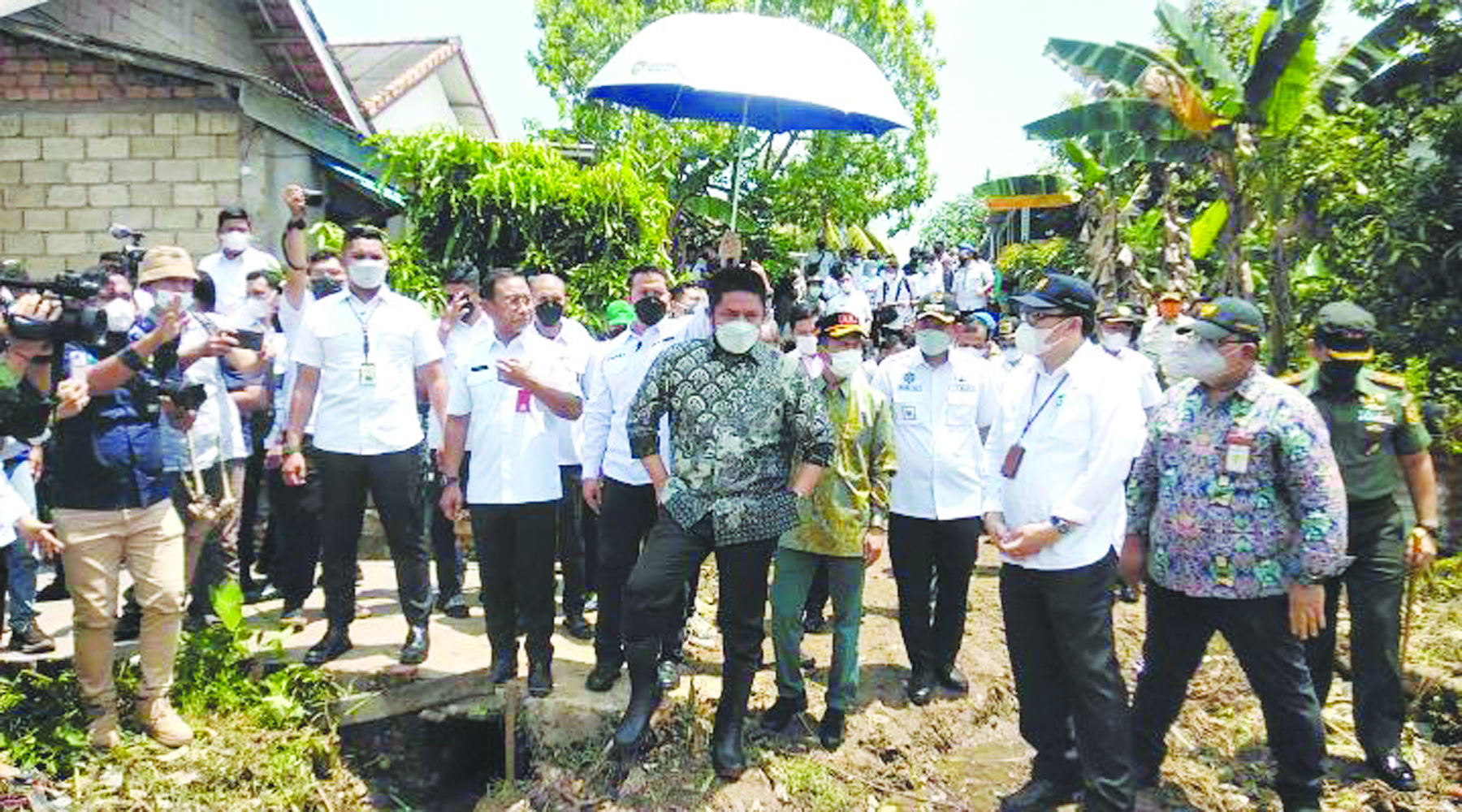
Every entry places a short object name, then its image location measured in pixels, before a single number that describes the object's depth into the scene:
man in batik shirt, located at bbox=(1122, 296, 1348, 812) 3.68
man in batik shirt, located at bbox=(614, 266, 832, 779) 4.00
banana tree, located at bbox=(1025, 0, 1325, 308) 10.51
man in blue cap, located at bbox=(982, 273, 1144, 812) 3.76
